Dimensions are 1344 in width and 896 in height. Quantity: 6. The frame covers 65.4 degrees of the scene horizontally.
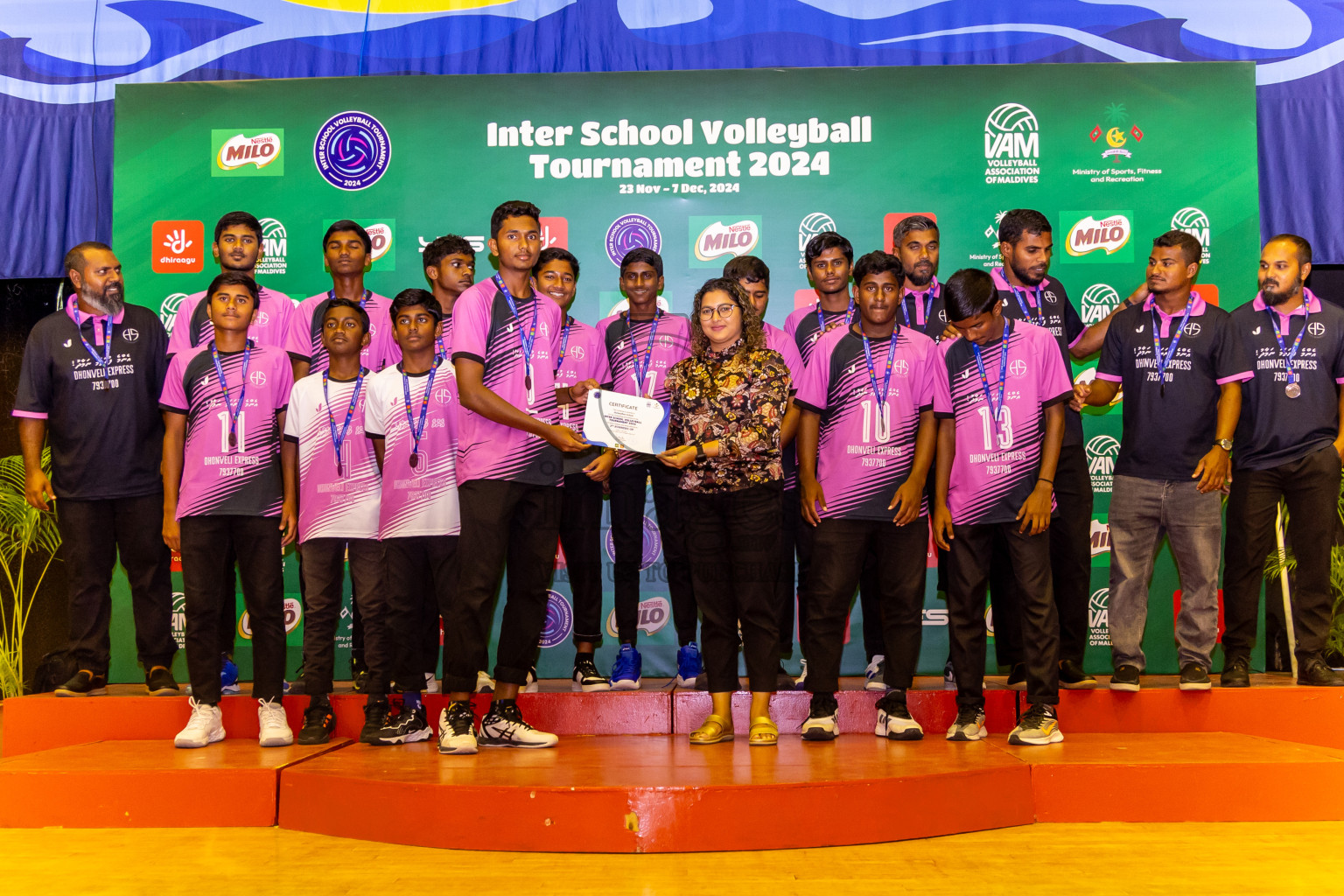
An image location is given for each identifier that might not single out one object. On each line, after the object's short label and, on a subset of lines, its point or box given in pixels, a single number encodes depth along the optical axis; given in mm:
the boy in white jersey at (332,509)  3961
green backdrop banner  5375
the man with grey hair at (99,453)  4469
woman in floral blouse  3596
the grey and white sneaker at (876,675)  4372
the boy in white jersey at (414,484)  3846
